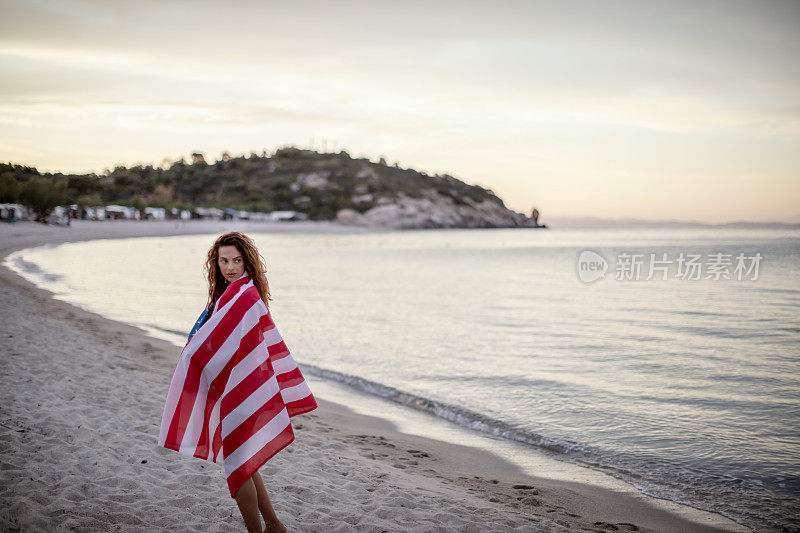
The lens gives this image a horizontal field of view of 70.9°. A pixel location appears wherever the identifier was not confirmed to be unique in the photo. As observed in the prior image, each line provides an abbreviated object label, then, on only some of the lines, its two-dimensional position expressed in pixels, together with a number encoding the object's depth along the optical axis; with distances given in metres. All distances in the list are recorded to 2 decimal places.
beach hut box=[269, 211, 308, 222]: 117.31
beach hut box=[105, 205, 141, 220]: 86.88
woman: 3.29
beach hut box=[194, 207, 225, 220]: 103.75
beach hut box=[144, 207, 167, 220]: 92.84
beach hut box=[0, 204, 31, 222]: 58.56
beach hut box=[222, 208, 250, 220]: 109.31
